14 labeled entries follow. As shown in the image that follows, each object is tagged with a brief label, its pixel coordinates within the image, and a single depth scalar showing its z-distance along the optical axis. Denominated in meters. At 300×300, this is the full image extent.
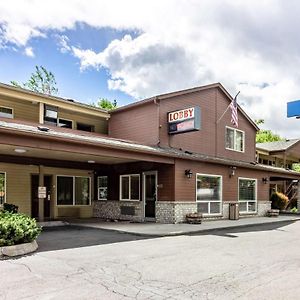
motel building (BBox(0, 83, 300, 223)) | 16.48
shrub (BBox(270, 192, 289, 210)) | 28.36
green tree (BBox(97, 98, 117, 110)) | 48.38
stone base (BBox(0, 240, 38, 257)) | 8.63
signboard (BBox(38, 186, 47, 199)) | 15.49
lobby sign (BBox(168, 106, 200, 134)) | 17.73
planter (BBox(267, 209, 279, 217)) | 22.66
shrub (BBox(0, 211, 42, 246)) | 8.82
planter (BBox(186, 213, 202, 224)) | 16.67
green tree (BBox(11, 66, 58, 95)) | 43.12
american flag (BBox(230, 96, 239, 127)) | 20.31
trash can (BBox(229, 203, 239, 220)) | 19.70
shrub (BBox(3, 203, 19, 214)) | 14.62
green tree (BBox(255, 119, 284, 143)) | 55.36
